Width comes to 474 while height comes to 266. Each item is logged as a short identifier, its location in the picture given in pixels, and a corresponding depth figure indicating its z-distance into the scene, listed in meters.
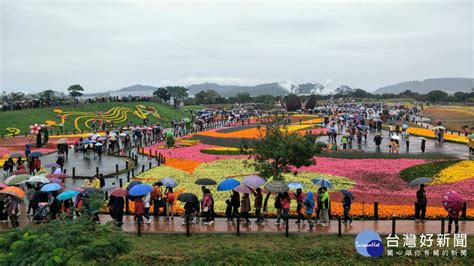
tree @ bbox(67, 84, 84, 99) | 124.16
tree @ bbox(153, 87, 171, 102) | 114.97
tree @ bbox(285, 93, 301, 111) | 100.19
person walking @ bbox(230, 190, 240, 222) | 16.41
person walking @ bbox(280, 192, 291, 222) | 16.02
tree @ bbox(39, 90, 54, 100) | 109.78
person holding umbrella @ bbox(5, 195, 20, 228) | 15.99
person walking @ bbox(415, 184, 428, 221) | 16.09
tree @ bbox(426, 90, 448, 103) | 127.75
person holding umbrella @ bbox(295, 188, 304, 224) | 16.15
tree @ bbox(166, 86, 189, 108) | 145.95
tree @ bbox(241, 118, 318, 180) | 19.61
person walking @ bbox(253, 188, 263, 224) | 16.50
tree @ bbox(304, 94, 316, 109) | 95.92
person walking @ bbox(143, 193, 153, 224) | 16.86
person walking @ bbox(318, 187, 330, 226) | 15.83
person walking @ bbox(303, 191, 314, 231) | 15.43
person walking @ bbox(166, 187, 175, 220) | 17.09
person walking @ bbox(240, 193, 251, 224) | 16.38
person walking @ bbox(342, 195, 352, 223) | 15.94
